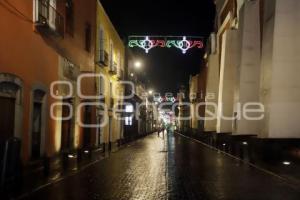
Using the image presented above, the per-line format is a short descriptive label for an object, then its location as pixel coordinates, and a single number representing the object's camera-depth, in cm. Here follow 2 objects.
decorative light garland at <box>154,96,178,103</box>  9329
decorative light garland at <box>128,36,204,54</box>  3384
